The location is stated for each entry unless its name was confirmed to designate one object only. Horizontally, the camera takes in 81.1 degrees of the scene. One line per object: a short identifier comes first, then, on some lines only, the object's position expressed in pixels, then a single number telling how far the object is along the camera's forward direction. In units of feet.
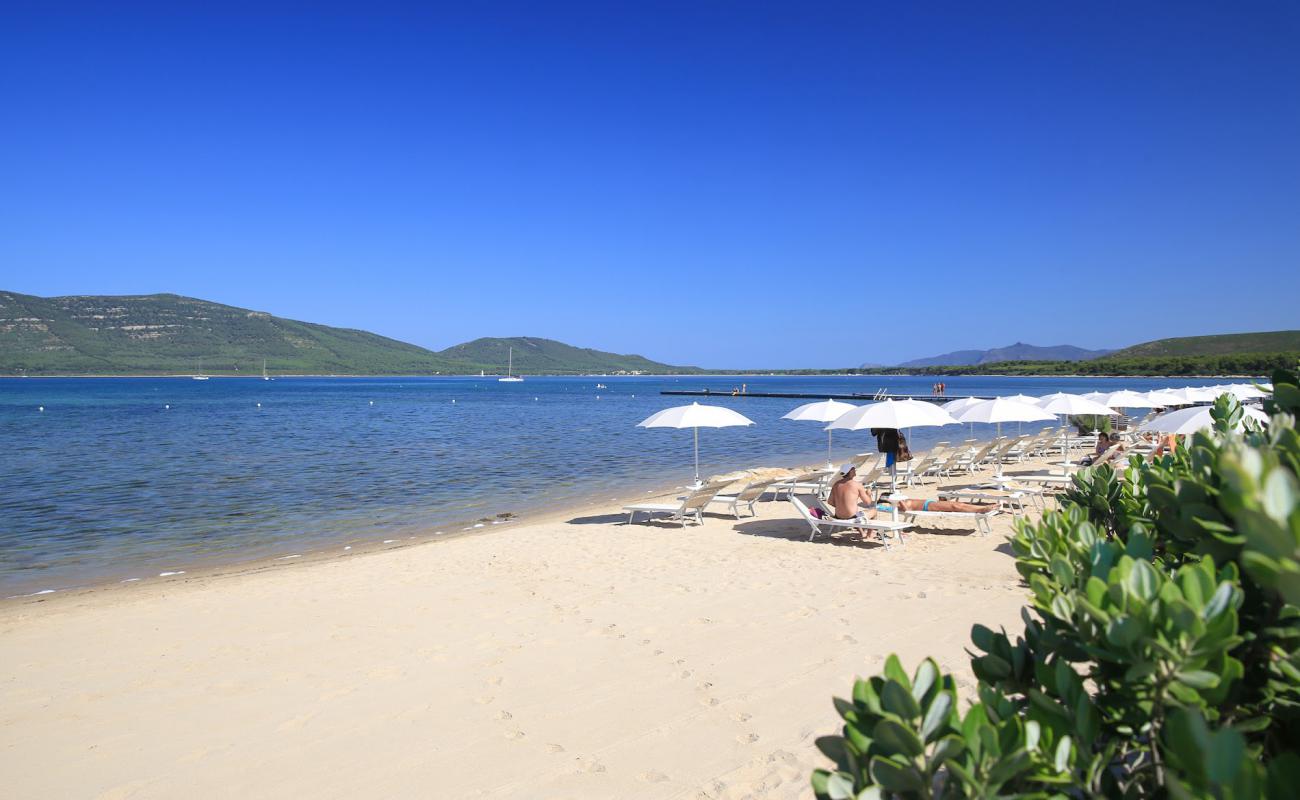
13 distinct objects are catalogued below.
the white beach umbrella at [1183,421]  33.81
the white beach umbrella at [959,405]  53.54
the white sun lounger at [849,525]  31.81
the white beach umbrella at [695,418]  40.88
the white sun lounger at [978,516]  33.58
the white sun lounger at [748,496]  40.86
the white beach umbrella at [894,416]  39.34
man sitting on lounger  33.04
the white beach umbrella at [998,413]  49.98
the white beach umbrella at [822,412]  48.93
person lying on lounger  35.29
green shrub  3.87
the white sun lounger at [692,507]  37.88
